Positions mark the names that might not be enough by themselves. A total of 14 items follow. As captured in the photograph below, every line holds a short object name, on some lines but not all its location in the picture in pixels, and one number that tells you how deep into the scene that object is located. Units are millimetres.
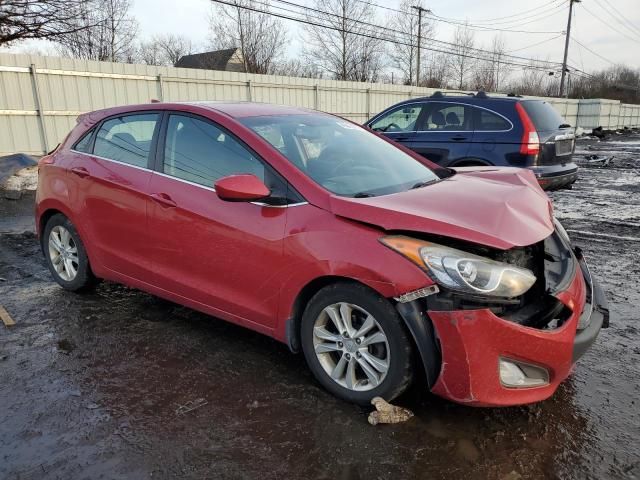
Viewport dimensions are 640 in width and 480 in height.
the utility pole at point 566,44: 45441
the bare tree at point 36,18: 12312
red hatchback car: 2391
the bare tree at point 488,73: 46625
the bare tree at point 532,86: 53656
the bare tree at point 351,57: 35834
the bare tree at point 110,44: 27288
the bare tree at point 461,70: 46125
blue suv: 6969
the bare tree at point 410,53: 39281
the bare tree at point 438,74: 44516
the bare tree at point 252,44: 31984
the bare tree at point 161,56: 43188
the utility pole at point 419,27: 38500
